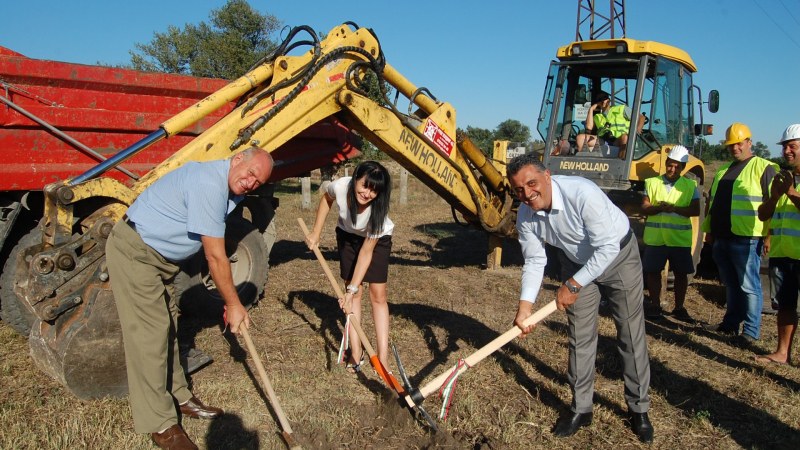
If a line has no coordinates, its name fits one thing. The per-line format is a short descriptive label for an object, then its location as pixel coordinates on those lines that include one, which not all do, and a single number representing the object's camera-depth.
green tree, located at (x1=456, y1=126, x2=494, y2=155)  39.19
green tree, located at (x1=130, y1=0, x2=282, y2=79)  24.05
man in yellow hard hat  5.38
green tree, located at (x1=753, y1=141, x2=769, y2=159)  33.91
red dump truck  4.65
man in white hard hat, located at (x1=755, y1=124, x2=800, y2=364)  4.54
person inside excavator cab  7.20
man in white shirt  3.40
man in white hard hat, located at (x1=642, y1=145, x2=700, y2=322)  5.78
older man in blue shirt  3.21
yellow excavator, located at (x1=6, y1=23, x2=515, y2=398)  3.71
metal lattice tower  15.23
